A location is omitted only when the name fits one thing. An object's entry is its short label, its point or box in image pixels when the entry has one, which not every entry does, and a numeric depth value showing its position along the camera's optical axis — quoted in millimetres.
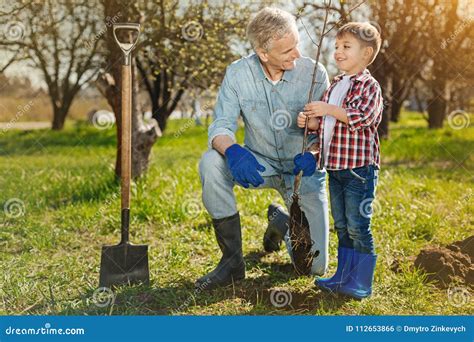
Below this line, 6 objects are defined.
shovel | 3121
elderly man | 3115
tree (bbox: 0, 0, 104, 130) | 6041
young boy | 2854
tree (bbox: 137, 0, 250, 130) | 5656
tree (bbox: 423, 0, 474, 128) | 7488
